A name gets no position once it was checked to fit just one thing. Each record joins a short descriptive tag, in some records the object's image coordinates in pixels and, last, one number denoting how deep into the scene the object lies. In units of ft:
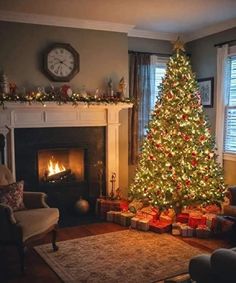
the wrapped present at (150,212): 15.68
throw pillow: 12.31
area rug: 11.03
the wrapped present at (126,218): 15.85
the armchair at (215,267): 6.92
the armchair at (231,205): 14.08
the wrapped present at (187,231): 14.48
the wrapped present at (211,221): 14.32
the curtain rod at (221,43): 17.71
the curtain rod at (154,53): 19.25
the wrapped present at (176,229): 14.65
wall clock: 16.72
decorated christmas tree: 15.35
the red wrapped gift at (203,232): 14.33
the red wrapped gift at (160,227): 14.82
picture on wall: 19.40
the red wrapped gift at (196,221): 14.60
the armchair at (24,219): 11.18
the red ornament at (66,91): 16.74
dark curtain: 19.36
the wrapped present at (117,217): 16.23
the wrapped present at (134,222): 15.40
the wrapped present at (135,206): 16.33
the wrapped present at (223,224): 13.61
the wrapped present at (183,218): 15.03
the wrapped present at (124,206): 16.69
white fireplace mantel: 15.88
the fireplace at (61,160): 16.60
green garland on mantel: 15.51
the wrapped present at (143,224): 15.12
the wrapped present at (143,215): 15.58
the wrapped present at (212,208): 15.69
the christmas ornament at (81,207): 17.20
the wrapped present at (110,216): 16.58
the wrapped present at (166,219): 15.21
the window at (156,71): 19.89
